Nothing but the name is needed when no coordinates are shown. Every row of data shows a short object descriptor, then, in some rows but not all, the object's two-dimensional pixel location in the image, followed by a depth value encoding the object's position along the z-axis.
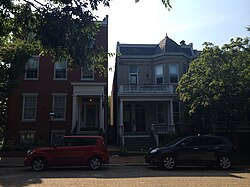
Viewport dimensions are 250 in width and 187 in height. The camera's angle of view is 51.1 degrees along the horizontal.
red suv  12.34
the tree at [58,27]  6.22
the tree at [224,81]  15.52
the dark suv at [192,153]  12.78
